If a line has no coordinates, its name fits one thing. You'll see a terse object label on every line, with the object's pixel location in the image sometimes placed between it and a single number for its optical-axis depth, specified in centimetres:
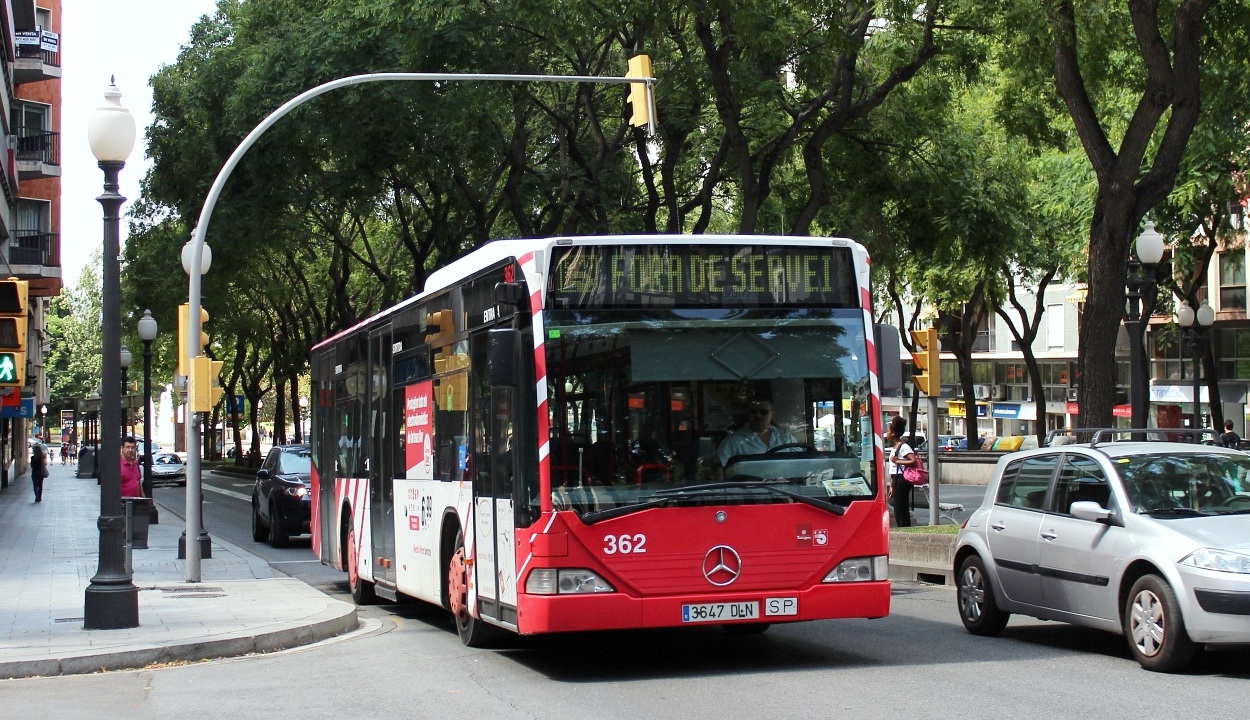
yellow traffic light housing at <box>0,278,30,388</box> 1396
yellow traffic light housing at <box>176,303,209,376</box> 1798
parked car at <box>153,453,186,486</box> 6444
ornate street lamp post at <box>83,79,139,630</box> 1266
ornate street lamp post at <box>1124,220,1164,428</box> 1833
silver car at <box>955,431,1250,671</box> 938
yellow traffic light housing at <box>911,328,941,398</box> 1828
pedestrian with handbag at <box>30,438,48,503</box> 4525
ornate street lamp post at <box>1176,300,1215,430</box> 3023
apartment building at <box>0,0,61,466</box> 4022
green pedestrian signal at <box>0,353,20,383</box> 1427
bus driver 983
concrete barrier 1719
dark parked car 2495
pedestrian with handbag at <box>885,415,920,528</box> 2028
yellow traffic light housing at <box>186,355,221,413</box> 1755
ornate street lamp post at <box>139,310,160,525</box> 2934
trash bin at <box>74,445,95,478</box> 6818
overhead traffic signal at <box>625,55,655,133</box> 1647
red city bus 963
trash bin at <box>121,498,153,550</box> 1764
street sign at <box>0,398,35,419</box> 4431
